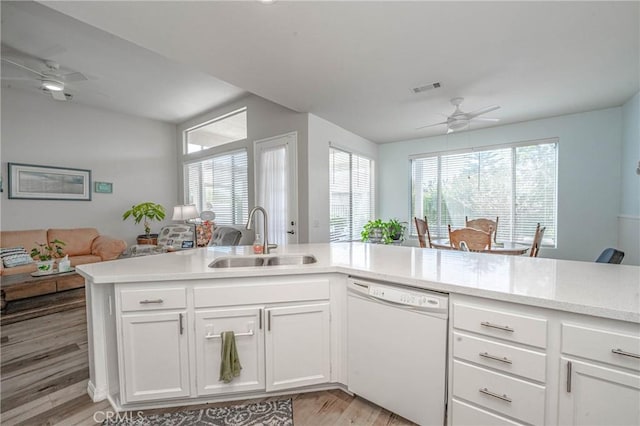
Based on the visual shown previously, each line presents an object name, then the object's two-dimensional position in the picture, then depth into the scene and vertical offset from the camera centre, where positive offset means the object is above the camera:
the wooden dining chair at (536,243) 3.02 -0.43
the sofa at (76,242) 4.29 -0.58
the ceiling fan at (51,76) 3.23 +1.60
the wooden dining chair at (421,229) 3.70 -0.33
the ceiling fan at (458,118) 3.30 +1.08
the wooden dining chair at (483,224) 3.97 -0.30
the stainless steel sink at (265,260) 2.00 -0.42
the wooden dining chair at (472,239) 2.84 -0.36
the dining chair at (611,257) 1.61 -0.33
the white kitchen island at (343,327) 1.05 -0.61
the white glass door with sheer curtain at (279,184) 4.04 +0.35
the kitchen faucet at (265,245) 2.04 -0.31
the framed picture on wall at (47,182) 4.41 +0.44
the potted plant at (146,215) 5.39 -0.16
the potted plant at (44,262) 3.40 -0.70
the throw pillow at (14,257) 3.79 -0.70
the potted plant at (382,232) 4.90 -0.48
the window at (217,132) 5.03 +1.55
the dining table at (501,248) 3.03 -0.51
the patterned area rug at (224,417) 1.54 -1.24
